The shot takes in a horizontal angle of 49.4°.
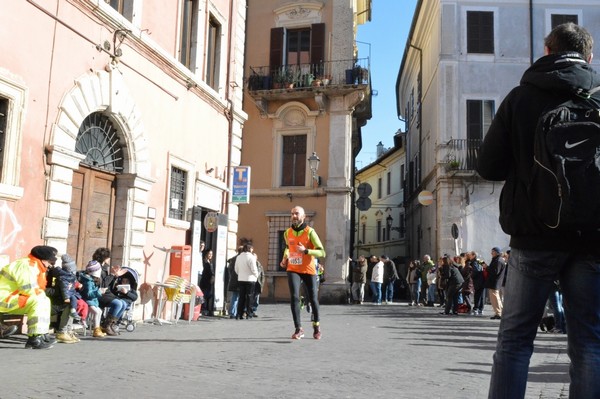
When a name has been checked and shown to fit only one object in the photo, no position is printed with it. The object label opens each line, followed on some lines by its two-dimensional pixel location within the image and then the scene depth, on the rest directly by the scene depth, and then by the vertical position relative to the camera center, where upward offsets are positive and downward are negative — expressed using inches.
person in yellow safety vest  309.6 -10.7
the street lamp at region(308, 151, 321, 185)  1003.3 +189.6
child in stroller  393.1 -11.2
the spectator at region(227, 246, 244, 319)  594.2 -5.8
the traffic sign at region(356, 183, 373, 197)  1157.7 +173.1
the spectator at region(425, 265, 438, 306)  889.5 +9.8
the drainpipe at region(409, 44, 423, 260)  1339.8 +369.9
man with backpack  110.0 +15.1
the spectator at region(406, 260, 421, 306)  924.0 +11.0
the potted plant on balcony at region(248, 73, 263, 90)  1086.4 +332.9
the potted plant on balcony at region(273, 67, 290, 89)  1074.7 +340.0
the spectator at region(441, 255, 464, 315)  693.9 +5.1
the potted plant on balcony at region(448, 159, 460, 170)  1017.5 +195.3
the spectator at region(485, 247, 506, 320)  618.8 +13.5
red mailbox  534.6 +17.6
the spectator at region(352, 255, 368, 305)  992.2 +13.5
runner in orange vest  364.2 +13.4
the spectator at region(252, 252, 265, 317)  617.6 -3.5
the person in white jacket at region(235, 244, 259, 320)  577.3 +6.8
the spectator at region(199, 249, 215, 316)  607.8 +0.7
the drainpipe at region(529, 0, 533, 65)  1066.7 +426.9
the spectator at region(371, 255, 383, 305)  951.6 +10.9
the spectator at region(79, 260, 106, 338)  379.9 -7.8
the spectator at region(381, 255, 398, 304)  992.9 +20.0
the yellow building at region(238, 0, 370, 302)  1036.5 +265.3
